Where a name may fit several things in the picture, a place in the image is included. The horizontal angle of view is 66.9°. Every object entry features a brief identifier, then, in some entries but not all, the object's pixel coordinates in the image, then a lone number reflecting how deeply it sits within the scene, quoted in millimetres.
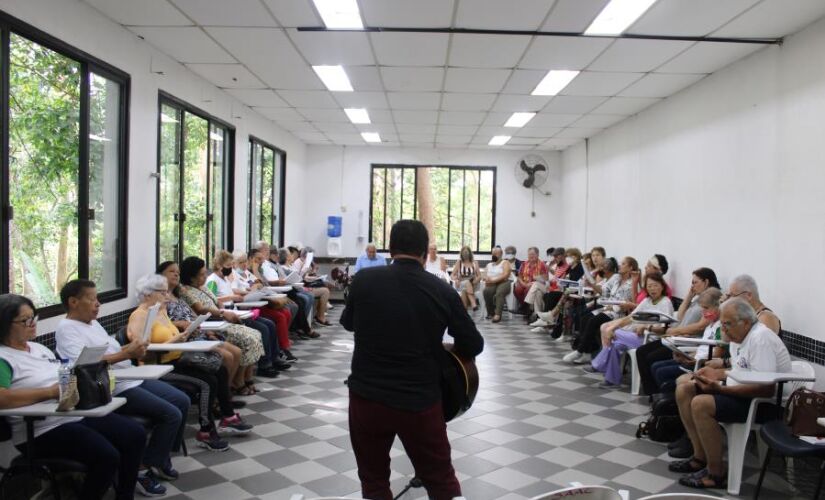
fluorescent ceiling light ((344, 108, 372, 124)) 9162
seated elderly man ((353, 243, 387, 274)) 10633
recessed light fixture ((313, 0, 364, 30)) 4730
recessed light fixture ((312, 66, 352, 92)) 6734
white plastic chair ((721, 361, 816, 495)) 3711
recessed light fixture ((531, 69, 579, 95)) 6617
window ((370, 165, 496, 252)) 13555
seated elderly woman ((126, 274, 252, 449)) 4187
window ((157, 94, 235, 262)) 6598
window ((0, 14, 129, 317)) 4090
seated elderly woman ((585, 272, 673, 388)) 6195
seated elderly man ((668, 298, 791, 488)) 3771
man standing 2285
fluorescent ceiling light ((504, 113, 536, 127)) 9164
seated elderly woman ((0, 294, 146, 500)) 2863
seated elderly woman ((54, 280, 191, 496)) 3404
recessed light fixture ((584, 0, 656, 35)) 4559
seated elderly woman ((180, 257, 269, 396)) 5270
